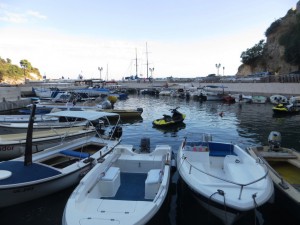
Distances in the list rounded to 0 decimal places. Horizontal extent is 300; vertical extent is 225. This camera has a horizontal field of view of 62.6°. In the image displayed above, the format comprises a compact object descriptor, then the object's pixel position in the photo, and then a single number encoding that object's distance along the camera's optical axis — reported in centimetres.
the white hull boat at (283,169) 738
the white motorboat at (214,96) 5085
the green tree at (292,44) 5749
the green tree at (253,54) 8422
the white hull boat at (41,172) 797
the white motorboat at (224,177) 652
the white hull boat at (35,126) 1757
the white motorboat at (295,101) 3440
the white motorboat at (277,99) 4140
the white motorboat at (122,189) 580
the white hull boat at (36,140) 1272
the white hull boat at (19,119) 2117
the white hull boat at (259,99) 4434
